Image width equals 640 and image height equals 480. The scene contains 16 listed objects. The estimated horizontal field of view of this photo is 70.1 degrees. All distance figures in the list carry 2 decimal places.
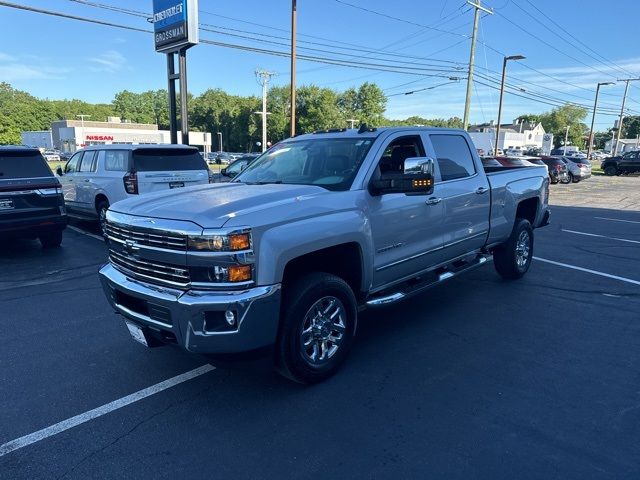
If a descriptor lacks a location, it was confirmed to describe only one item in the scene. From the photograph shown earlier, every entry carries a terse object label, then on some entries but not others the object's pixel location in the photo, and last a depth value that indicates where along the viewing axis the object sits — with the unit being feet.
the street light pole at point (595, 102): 167.15
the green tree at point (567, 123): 388.16
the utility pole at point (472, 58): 86.22
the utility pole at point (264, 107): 178.34
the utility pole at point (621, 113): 174.99
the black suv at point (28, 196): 24.00
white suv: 29.35
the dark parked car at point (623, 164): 123.42
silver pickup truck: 9.86
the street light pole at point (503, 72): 107.24
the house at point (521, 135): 330.13
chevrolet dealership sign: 46.60
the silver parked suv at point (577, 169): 98.27
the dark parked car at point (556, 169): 94.48
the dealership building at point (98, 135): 260.83
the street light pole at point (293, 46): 67.56
